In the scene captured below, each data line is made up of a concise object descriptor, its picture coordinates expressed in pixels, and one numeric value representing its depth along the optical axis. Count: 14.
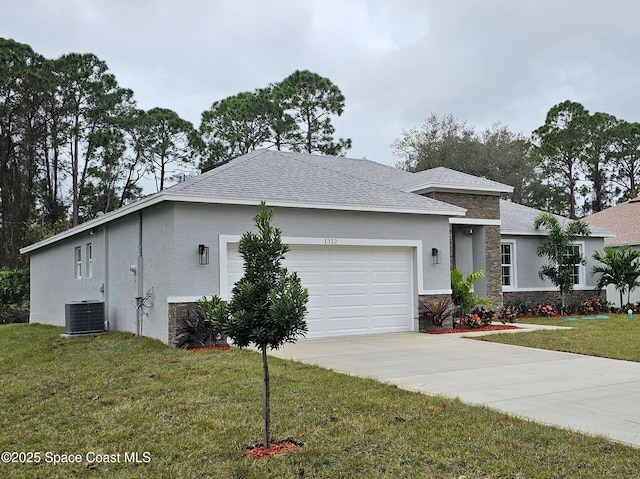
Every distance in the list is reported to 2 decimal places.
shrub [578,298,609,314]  20.87
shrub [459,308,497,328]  15.83
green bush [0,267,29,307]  27.97
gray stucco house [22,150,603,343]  12.41
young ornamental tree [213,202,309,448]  5.59
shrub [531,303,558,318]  20.08
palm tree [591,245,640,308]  21.41
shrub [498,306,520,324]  17.33
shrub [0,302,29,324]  27.06
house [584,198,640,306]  23.64
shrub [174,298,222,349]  11.98
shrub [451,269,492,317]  16.03
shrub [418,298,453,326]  14.98
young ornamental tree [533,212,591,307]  20.52
